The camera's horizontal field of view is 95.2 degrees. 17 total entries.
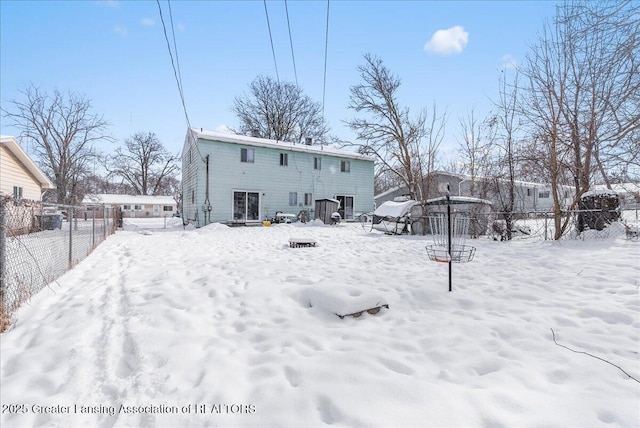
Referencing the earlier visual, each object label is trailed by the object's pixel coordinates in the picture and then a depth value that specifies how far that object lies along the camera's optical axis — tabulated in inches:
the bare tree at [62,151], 877.2
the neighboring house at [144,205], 1647.5
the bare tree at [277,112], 1187.9
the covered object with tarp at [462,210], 395.2
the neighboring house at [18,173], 500.4
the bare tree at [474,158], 471.1
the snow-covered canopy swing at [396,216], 434.3
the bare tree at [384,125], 573.6
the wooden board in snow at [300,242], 311.7
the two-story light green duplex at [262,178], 629.3
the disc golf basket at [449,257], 143.7
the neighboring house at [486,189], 406.6
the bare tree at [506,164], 359.3
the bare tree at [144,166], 1640.0
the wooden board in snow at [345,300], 121.6
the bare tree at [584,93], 156.9
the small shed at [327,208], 685.9
